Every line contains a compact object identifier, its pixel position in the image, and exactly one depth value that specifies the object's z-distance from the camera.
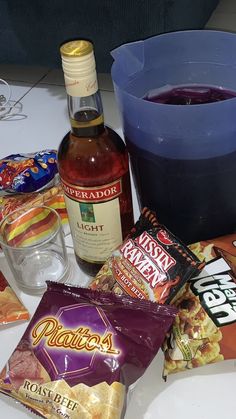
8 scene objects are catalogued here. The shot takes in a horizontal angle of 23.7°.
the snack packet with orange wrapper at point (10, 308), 0.69
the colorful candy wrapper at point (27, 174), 0.83
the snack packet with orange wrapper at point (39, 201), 0.81
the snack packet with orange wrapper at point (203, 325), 0.60
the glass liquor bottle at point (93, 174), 0.61
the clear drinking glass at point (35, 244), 0.74
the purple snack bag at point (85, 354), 0.55
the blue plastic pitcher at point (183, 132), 0.62
